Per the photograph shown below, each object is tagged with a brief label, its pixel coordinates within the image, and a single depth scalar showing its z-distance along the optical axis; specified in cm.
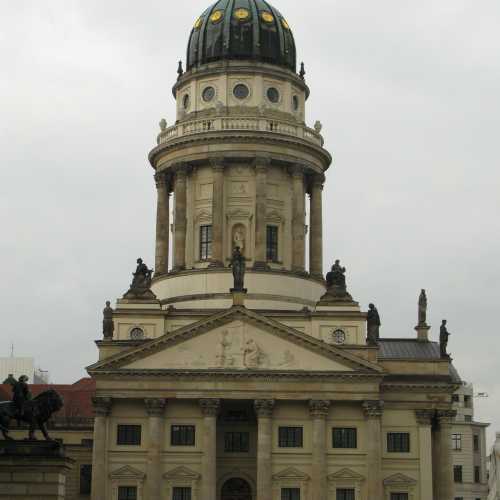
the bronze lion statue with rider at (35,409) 5216
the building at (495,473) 11353
